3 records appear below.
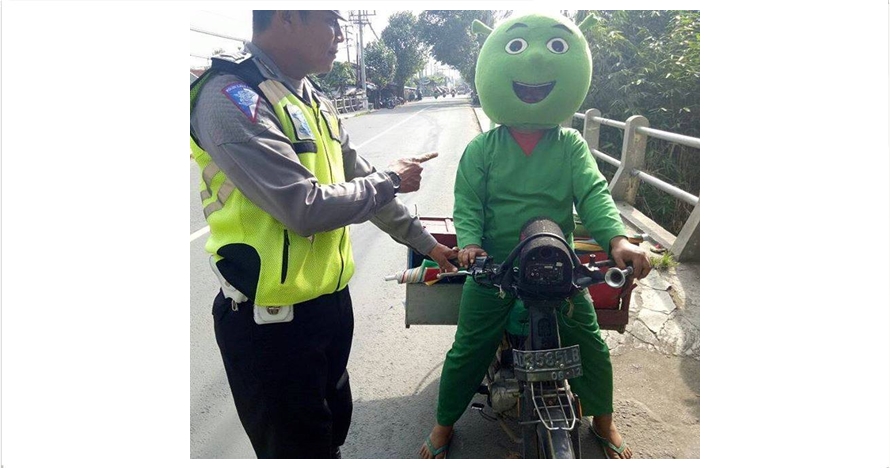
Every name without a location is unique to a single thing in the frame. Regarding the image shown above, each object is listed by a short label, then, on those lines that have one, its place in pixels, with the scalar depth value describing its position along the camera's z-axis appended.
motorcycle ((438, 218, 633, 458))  1.68
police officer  1.44
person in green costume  2.19
